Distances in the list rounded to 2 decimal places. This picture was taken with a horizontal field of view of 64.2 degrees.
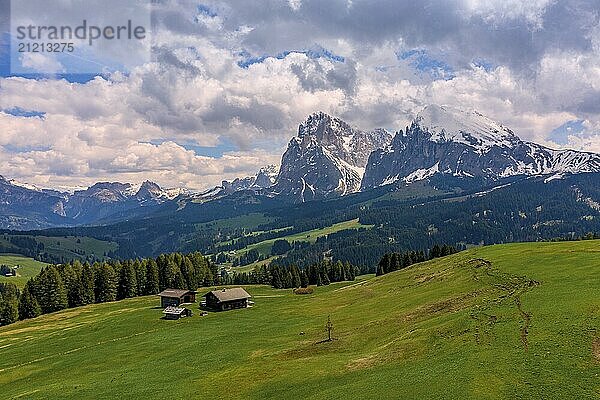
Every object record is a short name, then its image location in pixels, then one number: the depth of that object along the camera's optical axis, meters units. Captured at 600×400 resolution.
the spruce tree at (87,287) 157.62
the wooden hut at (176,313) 114.00
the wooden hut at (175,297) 133.12
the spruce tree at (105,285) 163.25
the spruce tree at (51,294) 150.38
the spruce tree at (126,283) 170.25
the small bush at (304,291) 157.43
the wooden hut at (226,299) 124.03
